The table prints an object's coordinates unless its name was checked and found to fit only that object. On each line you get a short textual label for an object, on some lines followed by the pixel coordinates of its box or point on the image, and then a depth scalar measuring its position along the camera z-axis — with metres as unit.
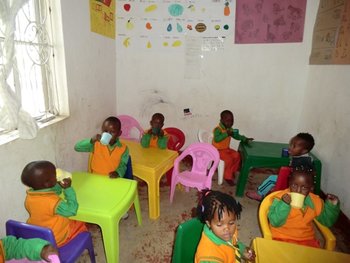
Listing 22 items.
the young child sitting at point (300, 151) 2.49
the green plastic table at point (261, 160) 2.94
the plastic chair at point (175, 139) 3.61
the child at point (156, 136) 3.06
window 1.66
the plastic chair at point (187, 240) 1.38
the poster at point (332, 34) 2.71
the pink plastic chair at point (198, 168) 2.79
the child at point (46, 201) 1.56
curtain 1.63
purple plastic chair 1.43
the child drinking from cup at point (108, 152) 2.42
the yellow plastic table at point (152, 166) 2.51
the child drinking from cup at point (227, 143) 3.49
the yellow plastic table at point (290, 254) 1.18
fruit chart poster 3.68
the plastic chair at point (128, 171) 2.47
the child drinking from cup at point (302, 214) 1.63
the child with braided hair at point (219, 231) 1.27
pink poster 3.54
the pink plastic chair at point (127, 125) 3.77
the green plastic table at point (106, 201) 1.71
